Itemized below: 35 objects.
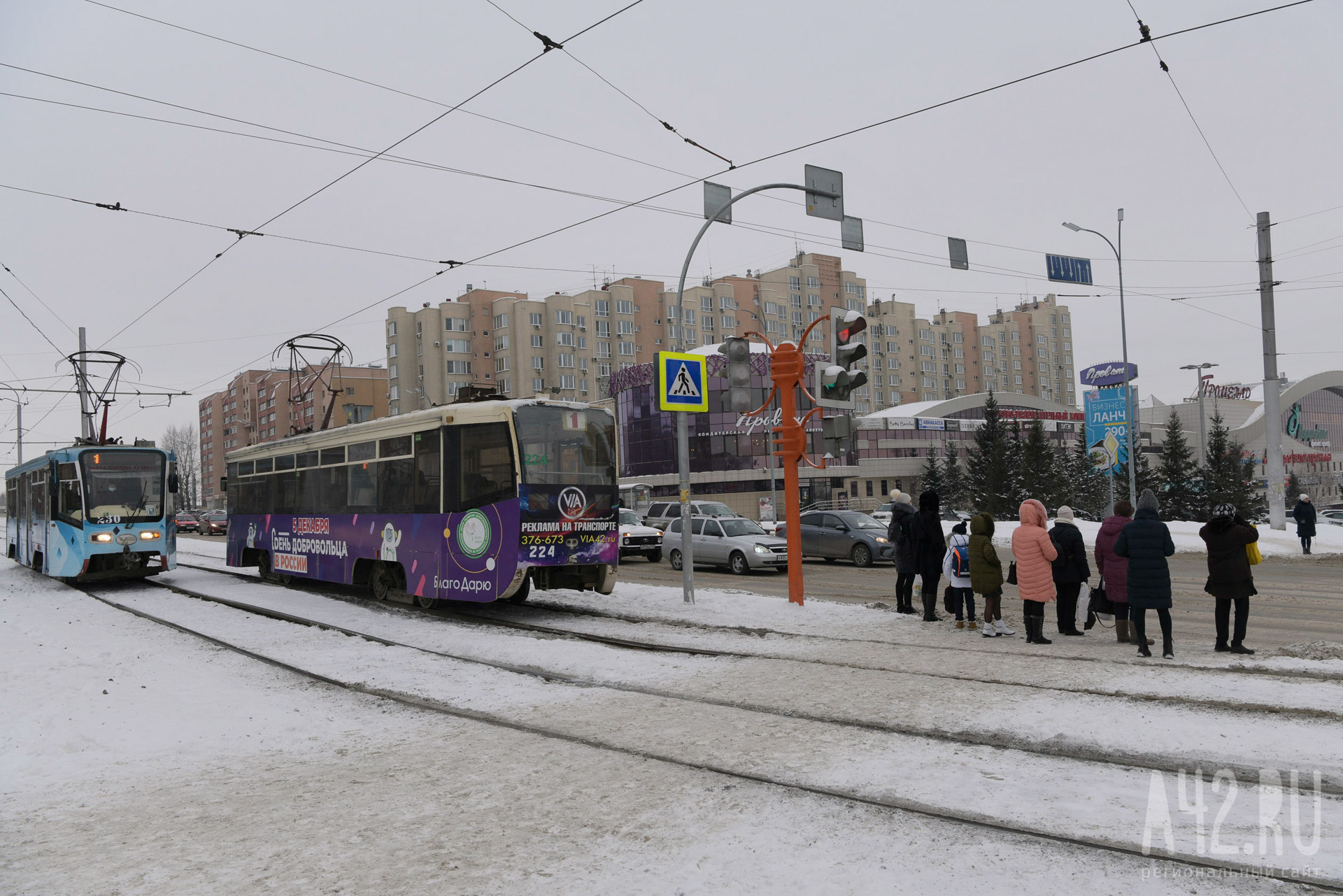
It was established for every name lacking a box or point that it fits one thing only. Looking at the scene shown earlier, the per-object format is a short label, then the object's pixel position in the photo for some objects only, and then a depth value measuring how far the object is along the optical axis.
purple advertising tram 12.15
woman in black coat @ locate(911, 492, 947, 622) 12.02
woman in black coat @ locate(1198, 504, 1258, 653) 8.88
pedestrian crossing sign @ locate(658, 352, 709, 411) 13.86
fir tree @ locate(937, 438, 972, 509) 67.94
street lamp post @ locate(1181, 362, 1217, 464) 53.11
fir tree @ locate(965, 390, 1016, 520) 57.06
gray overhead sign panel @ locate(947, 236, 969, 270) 18.17
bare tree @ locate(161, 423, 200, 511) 118.00
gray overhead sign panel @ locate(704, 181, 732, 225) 14.32
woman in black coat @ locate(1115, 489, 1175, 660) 8.86
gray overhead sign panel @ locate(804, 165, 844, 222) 13.92
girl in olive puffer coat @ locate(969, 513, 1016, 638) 10.65
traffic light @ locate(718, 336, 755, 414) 13.13
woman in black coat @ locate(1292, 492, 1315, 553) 23.59
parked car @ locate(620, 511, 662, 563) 25.97
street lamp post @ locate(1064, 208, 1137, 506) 30.81
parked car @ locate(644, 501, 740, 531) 27.14
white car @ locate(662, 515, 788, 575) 21.22
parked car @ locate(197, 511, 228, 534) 54.78
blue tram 18.31
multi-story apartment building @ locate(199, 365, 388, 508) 108.44
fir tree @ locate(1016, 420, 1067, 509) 58.19
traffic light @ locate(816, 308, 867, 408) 13.26
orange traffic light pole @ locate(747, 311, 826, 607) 13.74
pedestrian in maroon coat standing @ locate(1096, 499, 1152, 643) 9.68
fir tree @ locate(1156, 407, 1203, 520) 53.69
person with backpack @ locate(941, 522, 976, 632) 11.43
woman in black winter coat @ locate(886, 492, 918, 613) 12.37
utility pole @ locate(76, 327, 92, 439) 25.46
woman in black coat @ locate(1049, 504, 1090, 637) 10.18
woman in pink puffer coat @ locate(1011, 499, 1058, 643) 9.98
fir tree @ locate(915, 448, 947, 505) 67.81
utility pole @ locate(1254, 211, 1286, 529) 26.56
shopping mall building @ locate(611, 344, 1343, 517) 71.25
